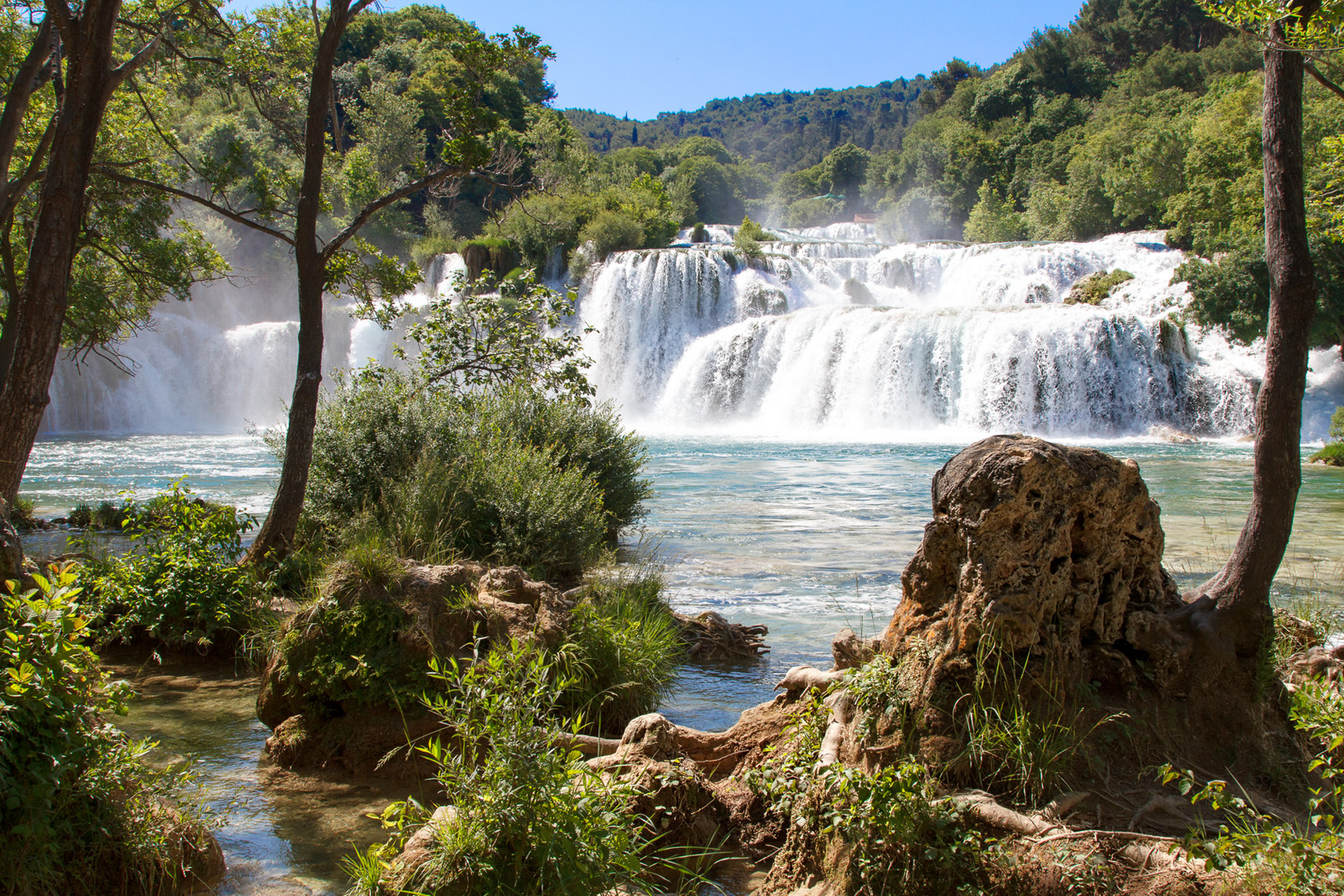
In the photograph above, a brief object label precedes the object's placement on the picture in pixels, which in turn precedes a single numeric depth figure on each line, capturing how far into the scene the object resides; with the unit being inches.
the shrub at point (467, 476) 295.7
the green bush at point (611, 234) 1481.3
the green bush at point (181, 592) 241.8
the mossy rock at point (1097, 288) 1197.1
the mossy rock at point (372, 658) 176.9
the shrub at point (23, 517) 433.7
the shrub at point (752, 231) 1668.3
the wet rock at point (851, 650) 167.3
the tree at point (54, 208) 244.2
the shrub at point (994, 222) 2097.7
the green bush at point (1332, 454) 780.0
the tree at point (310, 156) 279.9
